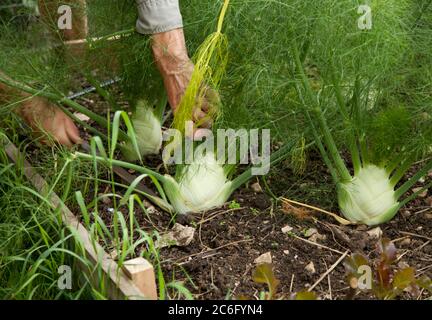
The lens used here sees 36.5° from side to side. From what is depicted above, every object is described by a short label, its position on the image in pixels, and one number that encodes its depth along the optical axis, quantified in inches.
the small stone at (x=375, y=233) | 84.4
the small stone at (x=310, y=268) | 77.7
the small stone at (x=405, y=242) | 83.6
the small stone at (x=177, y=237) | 82.3
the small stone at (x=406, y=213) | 89.9
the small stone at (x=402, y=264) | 77.3
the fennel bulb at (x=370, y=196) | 85.6
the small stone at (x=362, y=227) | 86.4
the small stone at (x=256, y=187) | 94.9
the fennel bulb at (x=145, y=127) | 103.5
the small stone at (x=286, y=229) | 85.6
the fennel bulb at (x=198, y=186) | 88.3
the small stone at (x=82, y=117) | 121.1
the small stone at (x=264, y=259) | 79.0
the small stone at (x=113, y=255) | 78.1
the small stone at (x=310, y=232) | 84.8
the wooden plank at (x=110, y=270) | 65.5
